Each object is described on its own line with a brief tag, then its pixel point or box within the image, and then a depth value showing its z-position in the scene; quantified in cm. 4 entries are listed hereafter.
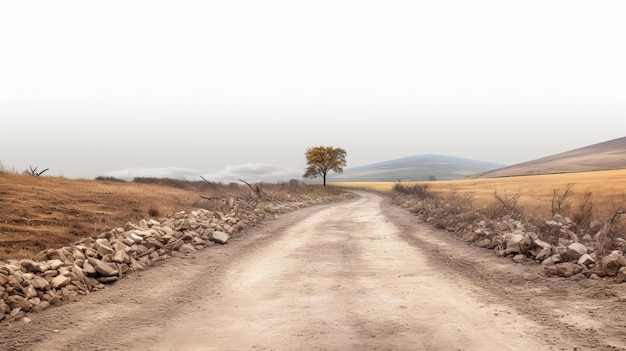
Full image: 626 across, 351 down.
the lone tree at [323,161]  9212
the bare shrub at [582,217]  1318
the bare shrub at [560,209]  1498
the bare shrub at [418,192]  3251
